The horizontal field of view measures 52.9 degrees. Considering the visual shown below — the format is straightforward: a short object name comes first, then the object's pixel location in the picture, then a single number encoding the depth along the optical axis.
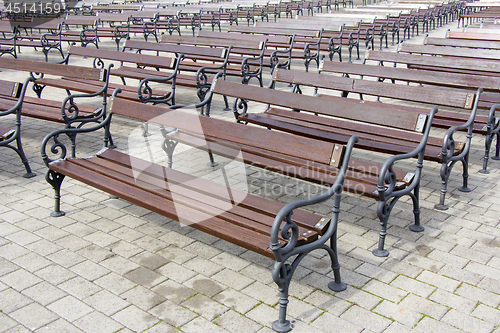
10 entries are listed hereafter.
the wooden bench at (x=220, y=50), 7.46
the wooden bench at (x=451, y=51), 6.35
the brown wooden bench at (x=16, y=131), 4.95
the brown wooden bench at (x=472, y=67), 4.93
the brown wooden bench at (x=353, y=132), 3.54
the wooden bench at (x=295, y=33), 9.88
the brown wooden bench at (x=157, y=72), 6.41
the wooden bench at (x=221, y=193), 2.81
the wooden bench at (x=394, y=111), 4.16
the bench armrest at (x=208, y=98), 4.92
